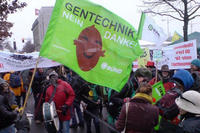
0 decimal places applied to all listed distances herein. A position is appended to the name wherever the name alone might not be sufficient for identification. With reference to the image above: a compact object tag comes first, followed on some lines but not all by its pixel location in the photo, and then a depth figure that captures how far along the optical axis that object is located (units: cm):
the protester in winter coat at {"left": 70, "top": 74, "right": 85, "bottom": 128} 577
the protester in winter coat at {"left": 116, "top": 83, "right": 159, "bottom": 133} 284
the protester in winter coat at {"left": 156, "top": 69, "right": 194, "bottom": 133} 307
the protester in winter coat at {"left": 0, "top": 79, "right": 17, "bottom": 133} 369
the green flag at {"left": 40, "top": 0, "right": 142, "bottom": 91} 305
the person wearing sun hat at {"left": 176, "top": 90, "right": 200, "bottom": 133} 228
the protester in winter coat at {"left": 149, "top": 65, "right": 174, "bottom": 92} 457
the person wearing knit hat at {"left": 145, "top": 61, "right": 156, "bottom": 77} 703
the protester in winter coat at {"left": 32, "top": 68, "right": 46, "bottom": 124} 870
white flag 479
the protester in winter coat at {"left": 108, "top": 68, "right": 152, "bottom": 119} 414
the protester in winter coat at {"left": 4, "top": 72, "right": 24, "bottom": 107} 792
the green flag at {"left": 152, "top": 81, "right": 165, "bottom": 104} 402
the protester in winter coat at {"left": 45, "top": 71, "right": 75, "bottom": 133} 458
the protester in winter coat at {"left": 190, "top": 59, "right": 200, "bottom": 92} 369
